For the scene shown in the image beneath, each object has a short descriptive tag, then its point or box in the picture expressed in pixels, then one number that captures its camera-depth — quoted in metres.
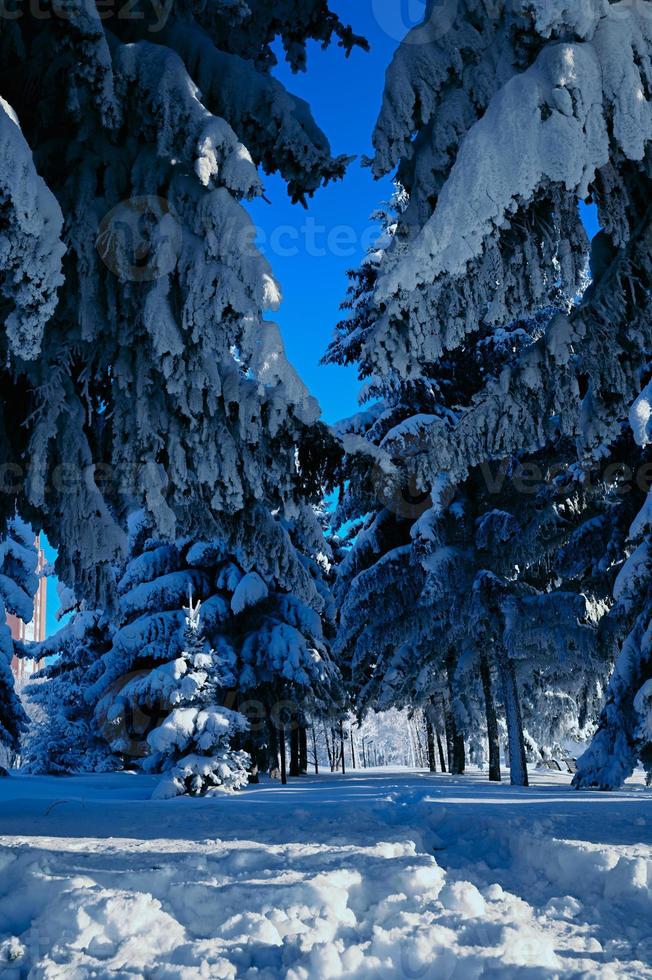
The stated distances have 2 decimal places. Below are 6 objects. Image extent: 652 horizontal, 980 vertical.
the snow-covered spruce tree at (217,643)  15.69
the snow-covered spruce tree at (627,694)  8.13
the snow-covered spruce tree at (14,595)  15.23
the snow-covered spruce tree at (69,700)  22.45
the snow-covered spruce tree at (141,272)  4.31
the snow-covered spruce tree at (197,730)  11.63
